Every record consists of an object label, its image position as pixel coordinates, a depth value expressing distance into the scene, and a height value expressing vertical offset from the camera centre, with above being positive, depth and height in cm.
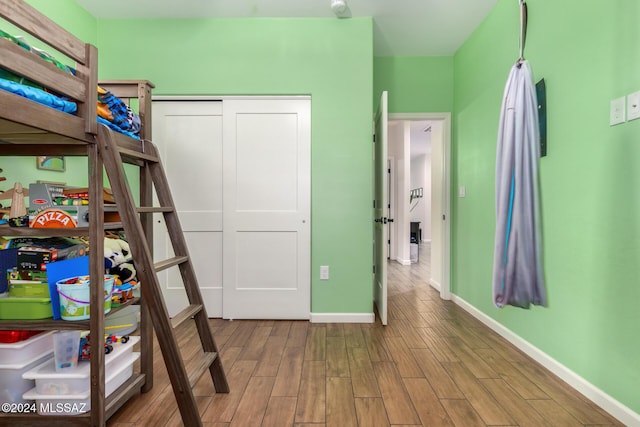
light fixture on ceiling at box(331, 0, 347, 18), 242 +165
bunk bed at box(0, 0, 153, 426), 97 +31
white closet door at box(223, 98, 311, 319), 276 +3
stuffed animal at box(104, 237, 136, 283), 171 -30
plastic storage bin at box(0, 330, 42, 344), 133 -54
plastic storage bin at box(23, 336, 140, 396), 133 -72
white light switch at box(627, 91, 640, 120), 136 +48
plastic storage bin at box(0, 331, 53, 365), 134 -61
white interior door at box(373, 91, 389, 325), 257 +1
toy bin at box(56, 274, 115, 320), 124 -35
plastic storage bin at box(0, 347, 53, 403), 135 -74
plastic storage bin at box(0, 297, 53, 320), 127 -39
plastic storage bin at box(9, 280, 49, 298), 131 -33
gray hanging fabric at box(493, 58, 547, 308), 156 +3
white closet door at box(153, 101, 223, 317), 279 +34
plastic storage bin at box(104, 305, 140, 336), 233 -84
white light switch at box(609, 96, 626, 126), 143 +48
